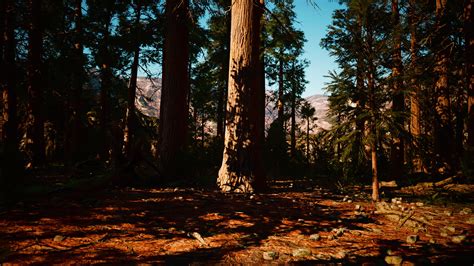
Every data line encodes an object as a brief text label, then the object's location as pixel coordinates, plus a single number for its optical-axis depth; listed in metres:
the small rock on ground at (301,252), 2.88
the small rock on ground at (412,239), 3.37
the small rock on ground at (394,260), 2.72
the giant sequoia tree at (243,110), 6.28
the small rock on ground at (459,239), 3.40
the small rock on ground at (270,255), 2.79
